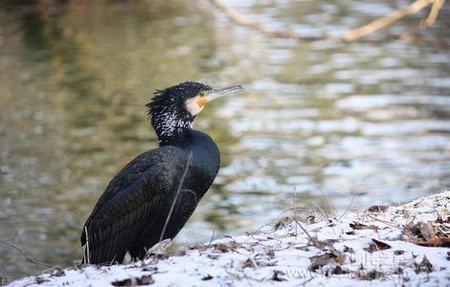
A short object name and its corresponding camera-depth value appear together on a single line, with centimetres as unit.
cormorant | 1572
